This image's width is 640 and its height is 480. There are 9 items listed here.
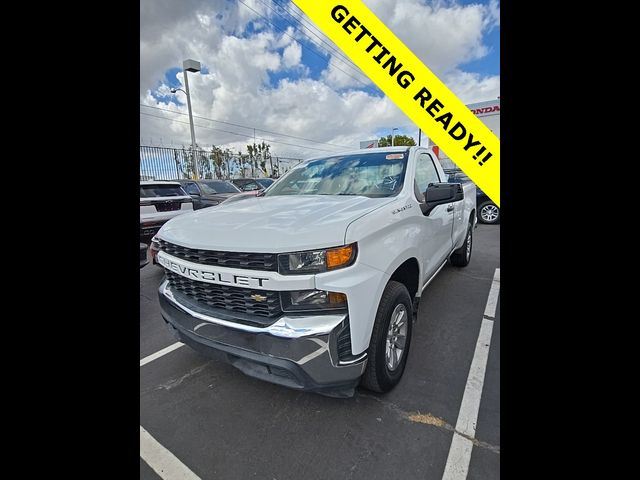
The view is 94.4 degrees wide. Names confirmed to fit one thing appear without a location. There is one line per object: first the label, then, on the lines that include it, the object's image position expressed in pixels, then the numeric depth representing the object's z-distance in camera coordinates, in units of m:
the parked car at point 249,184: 12.83
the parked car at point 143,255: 3.76
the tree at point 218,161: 24.92
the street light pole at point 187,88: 18.41
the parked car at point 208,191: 8.70
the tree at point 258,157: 30.47
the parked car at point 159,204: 5.61
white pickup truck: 1.63
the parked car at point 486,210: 9.08
